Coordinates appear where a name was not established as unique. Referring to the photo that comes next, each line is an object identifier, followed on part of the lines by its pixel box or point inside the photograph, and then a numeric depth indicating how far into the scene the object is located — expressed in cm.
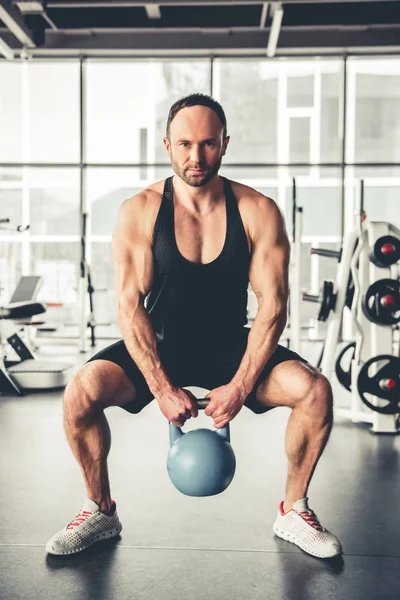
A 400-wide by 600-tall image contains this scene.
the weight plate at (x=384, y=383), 301
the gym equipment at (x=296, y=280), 432
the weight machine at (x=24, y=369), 400
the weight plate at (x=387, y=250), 303
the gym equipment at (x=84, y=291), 582
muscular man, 168
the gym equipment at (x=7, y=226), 424
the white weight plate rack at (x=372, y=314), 302
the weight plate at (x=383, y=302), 301
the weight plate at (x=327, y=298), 330
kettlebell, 157
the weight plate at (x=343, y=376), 365
